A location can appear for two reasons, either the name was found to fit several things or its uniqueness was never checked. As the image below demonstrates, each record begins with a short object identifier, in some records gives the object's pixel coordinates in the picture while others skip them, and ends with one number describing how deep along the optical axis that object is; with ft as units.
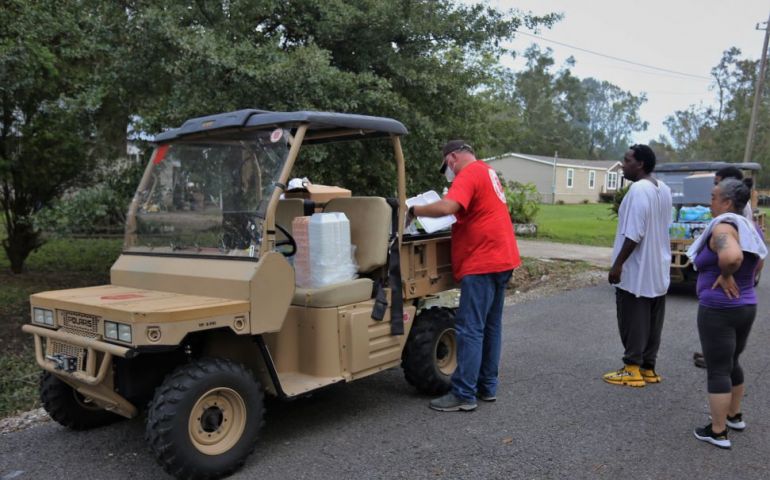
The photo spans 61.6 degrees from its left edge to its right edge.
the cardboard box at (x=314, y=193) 18.22
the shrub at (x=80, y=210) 25.36
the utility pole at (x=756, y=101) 84.17
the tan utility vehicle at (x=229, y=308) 11.62
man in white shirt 17.65
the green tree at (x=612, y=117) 291.99
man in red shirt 15.72
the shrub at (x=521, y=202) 63.62
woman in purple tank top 13.73
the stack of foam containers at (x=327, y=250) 14.57
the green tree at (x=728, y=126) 169.78
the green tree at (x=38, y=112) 24.58
